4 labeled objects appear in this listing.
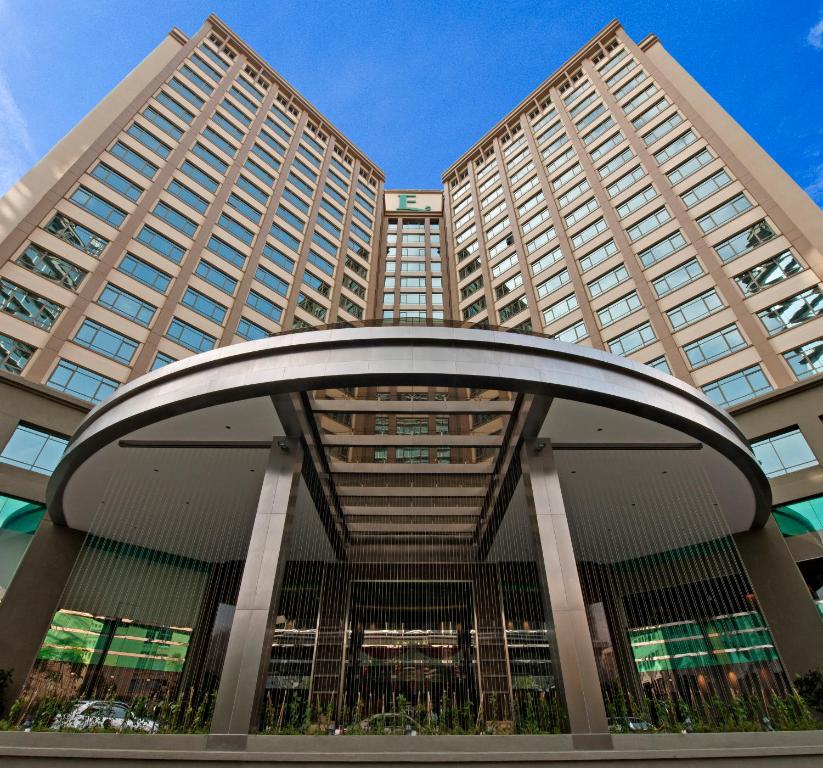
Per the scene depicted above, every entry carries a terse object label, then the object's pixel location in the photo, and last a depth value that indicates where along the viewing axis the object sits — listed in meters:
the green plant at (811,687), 14.09
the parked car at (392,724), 10.61
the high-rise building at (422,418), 14.27
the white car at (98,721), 9.80
